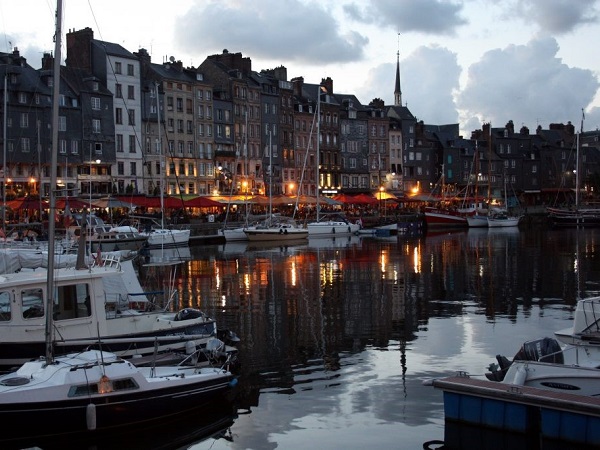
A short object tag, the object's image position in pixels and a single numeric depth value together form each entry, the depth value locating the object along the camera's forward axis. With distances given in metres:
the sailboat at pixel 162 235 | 65.75
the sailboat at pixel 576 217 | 105.38
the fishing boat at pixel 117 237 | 61.59
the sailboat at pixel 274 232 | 77.94
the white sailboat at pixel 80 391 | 16.09
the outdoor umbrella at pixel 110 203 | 69.12
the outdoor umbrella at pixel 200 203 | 80.75
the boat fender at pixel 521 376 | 16.81
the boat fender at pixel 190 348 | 20.56
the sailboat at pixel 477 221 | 105.50
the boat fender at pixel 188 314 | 22.39
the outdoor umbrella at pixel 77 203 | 67.56
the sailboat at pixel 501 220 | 104.94
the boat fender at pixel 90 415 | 16.23
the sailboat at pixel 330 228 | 84.12
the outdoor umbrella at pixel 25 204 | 63.94
